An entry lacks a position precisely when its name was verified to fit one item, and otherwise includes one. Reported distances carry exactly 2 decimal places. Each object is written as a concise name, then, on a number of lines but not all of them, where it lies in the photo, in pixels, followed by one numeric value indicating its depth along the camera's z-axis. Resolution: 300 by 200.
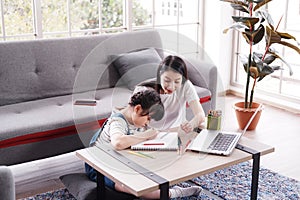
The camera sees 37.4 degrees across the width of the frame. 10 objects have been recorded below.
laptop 2.12
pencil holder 2.31
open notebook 2.08
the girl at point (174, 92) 2.06
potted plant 3.34
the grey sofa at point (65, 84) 2.50
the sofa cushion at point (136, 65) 2.22
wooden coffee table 1.85
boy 2.06
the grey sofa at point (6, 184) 1.54
